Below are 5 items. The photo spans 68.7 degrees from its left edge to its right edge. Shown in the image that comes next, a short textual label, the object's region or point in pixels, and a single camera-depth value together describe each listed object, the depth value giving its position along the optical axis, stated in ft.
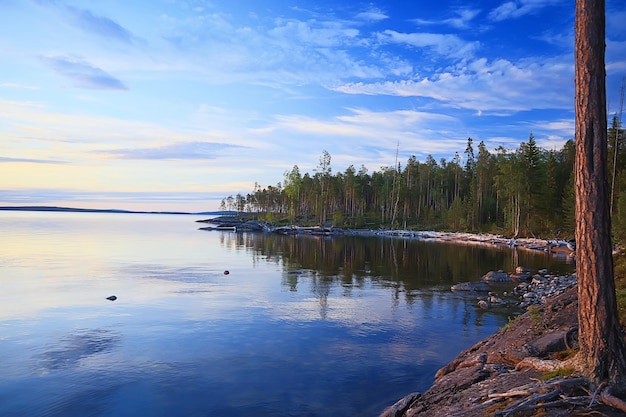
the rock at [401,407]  35.94
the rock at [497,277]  109.50
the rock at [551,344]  36.11
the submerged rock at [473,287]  97.81
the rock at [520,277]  111.24
